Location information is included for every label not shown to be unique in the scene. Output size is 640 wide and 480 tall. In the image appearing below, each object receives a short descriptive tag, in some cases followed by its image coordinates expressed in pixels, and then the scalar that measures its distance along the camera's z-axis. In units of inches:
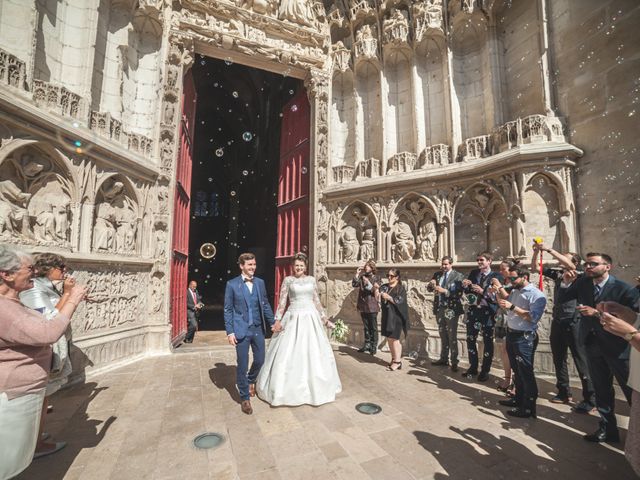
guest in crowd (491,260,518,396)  171.9
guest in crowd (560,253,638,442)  119.0
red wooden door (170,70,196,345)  289.4
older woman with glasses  68.3
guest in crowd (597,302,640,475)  73.0
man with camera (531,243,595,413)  160.4
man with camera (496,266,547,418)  141.6
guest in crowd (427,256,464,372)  217.8
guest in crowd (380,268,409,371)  221.0
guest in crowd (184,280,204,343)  320.8
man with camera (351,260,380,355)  262.4
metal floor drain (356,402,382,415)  146.8
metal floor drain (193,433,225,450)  117.3
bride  155.9
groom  150.3
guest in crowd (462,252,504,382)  192.5
